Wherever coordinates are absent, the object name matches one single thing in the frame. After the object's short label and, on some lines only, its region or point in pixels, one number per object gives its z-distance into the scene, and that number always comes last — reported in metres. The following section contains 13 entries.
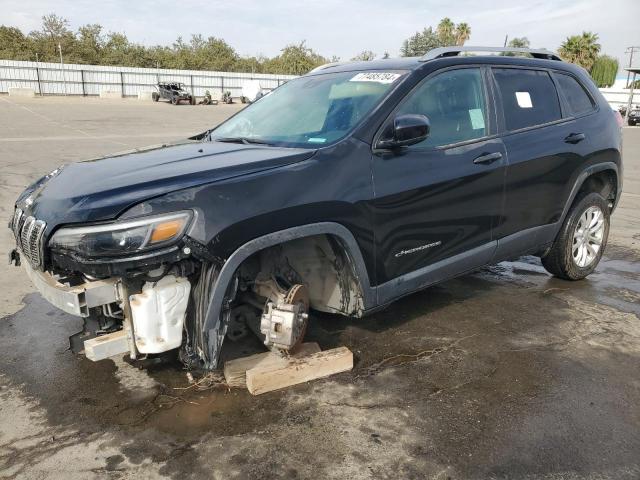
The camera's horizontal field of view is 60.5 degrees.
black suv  2.58
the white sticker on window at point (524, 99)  4.14
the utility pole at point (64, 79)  42.34
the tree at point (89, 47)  59.01
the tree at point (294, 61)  69.56
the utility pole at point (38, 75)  41.56
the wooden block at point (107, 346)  2.72
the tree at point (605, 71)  73.75
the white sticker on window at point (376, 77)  3.53
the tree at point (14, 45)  54.78
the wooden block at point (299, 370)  3.07
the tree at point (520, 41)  74.32
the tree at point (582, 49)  54.56
